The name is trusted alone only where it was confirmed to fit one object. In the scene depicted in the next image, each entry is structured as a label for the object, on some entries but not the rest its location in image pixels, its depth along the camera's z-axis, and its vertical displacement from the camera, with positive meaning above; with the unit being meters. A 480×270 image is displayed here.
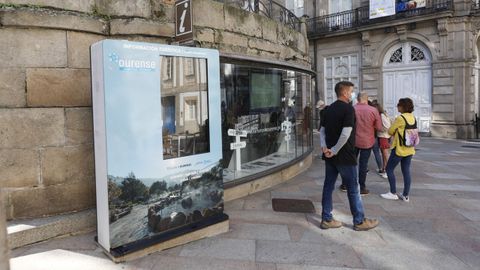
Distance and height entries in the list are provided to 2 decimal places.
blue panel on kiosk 3.69 -0.23
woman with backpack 5.95 -0.39
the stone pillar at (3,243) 1.91 -0.62
